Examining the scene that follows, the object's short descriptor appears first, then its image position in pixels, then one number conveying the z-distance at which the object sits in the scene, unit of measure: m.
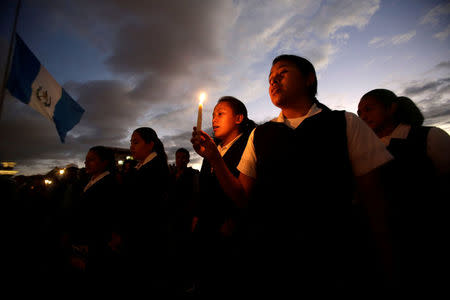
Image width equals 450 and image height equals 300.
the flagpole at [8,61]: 4.81
